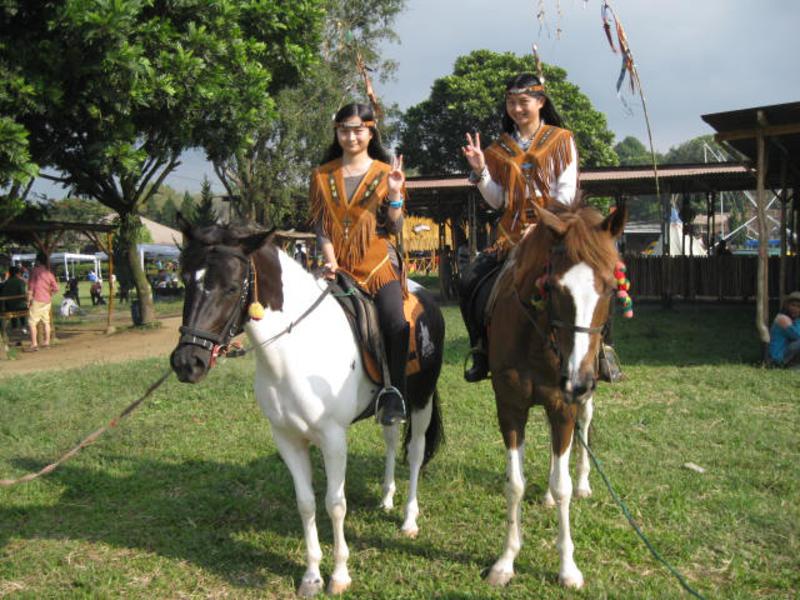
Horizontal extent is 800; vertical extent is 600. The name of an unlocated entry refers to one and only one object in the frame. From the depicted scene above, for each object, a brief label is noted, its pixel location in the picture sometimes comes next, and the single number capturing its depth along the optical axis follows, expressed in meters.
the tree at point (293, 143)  22.89
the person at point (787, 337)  8.77
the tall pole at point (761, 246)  9.07
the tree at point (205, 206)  31.11
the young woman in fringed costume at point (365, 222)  3.99
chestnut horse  2.85
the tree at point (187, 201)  56.30
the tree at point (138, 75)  9.34
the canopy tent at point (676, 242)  29.56
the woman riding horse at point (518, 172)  4.08
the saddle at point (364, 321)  3.89
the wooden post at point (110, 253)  16.48
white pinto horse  3.08
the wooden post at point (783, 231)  10.80
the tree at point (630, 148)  107.00
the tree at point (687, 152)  94.32
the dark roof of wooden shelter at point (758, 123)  8.58
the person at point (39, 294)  13.50
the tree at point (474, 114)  34.47
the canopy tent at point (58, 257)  38.72
